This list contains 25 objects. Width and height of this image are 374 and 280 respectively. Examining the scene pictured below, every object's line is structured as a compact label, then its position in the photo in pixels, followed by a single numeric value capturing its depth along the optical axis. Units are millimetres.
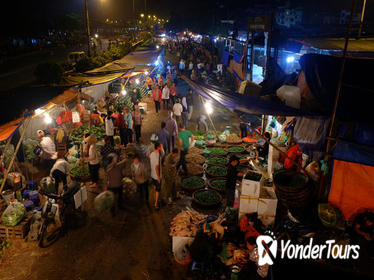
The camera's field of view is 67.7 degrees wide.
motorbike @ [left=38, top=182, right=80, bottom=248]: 7082
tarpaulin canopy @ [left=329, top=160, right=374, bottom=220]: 6105
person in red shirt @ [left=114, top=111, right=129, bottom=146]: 12445
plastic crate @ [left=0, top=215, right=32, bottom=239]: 6929
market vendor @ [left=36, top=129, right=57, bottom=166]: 10273
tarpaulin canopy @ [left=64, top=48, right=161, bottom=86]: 12984
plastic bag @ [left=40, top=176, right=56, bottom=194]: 7875
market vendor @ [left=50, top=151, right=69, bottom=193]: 8305
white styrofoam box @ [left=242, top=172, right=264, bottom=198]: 6655
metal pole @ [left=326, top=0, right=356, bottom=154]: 5664
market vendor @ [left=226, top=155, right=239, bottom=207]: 8812
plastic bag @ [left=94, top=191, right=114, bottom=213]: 8227
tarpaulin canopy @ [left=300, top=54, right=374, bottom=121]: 5952
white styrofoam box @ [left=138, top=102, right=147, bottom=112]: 18666
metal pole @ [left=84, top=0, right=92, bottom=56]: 16719
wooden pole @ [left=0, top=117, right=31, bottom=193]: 8182
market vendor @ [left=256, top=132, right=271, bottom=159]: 10086
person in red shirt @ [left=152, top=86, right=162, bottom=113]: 17766
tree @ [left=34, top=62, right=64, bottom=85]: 12812
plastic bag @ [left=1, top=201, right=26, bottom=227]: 6867
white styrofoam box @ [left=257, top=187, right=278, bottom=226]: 6672
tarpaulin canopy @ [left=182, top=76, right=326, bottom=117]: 6383
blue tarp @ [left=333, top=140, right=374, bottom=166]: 5895
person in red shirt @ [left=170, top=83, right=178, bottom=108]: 18502
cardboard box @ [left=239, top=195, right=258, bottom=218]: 6766
